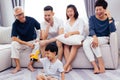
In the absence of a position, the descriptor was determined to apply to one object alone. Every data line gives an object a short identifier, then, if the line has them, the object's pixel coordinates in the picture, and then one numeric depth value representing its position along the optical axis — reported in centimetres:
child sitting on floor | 242
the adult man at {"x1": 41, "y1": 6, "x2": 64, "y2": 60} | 378
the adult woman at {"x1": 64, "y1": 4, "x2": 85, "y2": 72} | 356
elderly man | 371
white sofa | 356
